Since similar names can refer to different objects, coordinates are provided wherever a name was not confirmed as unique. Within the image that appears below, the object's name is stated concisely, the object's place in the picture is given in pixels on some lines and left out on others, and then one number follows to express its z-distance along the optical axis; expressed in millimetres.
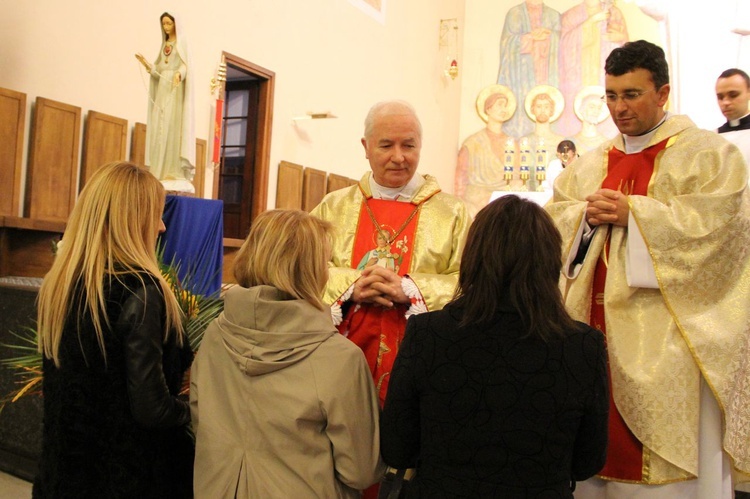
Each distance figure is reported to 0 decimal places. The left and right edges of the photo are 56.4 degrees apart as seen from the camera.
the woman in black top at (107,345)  1875
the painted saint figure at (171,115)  6047
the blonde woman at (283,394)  1716
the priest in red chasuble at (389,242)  2418
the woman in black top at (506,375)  1520
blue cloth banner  5078
